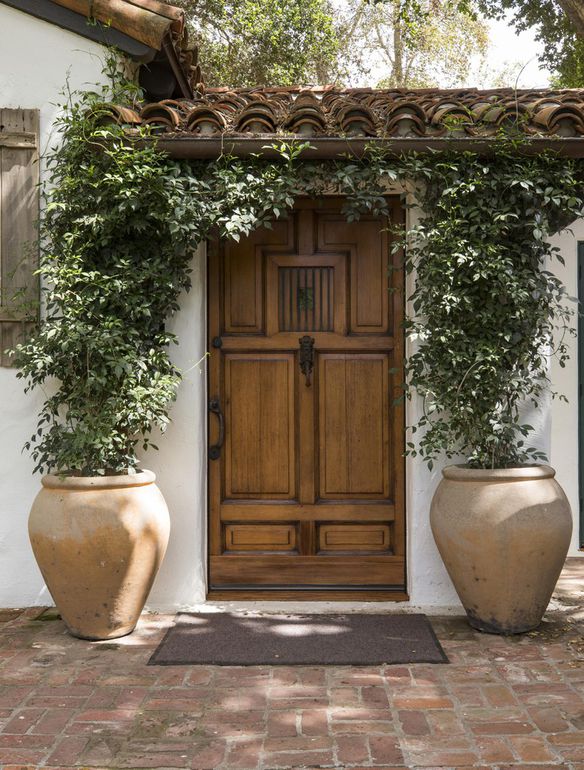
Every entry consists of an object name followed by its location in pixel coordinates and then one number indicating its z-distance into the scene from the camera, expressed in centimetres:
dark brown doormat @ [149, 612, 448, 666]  385
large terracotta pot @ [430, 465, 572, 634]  404
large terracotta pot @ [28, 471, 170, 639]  401
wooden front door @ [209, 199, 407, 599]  481
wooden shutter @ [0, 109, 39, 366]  461
